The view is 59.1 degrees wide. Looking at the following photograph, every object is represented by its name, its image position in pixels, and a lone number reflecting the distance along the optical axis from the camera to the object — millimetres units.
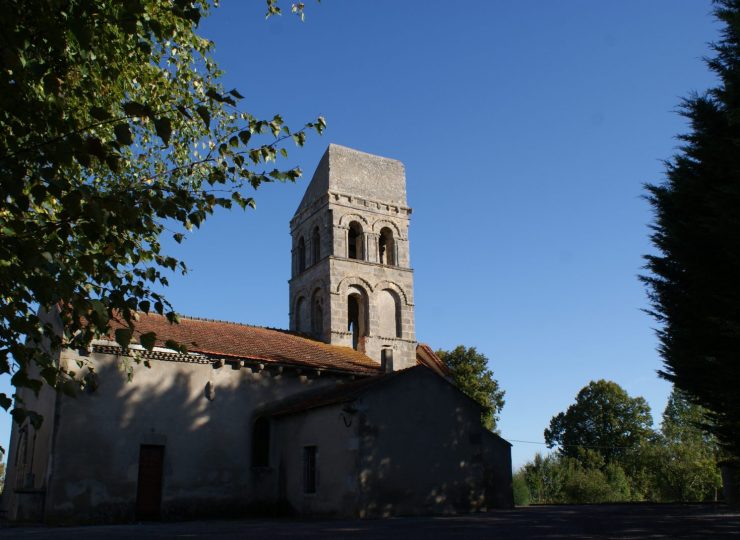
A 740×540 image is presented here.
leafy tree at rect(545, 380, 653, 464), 49000
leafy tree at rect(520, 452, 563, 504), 36812
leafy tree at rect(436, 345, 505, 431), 39906
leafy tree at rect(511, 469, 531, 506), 28844
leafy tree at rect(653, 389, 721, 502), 40500
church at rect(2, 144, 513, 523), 16281
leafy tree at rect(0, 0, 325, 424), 4996
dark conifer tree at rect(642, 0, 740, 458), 9781
